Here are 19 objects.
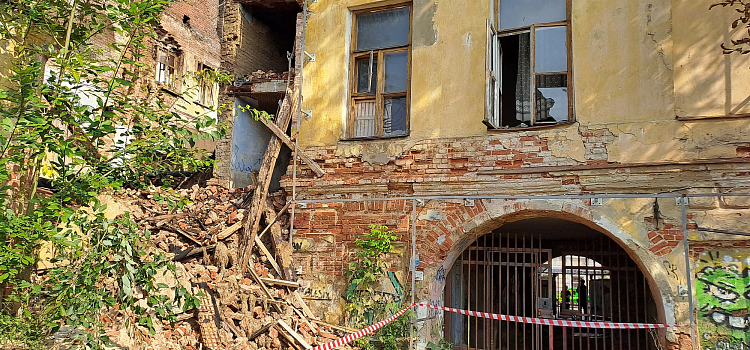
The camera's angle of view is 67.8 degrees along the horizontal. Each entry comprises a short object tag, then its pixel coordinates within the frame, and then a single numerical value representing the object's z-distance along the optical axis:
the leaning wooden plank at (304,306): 8.65
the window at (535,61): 8.09
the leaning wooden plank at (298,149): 9.19
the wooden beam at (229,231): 9.05
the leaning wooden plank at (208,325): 7.23
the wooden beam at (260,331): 7.54
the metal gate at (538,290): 9.33
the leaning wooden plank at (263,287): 8.30
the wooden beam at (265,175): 9.01
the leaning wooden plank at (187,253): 8.70
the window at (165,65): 14.43
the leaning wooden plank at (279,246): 8.98
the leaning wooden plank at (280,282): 8.66
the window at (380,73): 9.20
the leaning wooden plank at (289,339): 7.63
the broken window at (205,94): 15.35
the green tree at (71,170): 4.65
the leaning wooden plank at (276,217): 9.21
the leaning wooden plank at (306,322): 8.20
